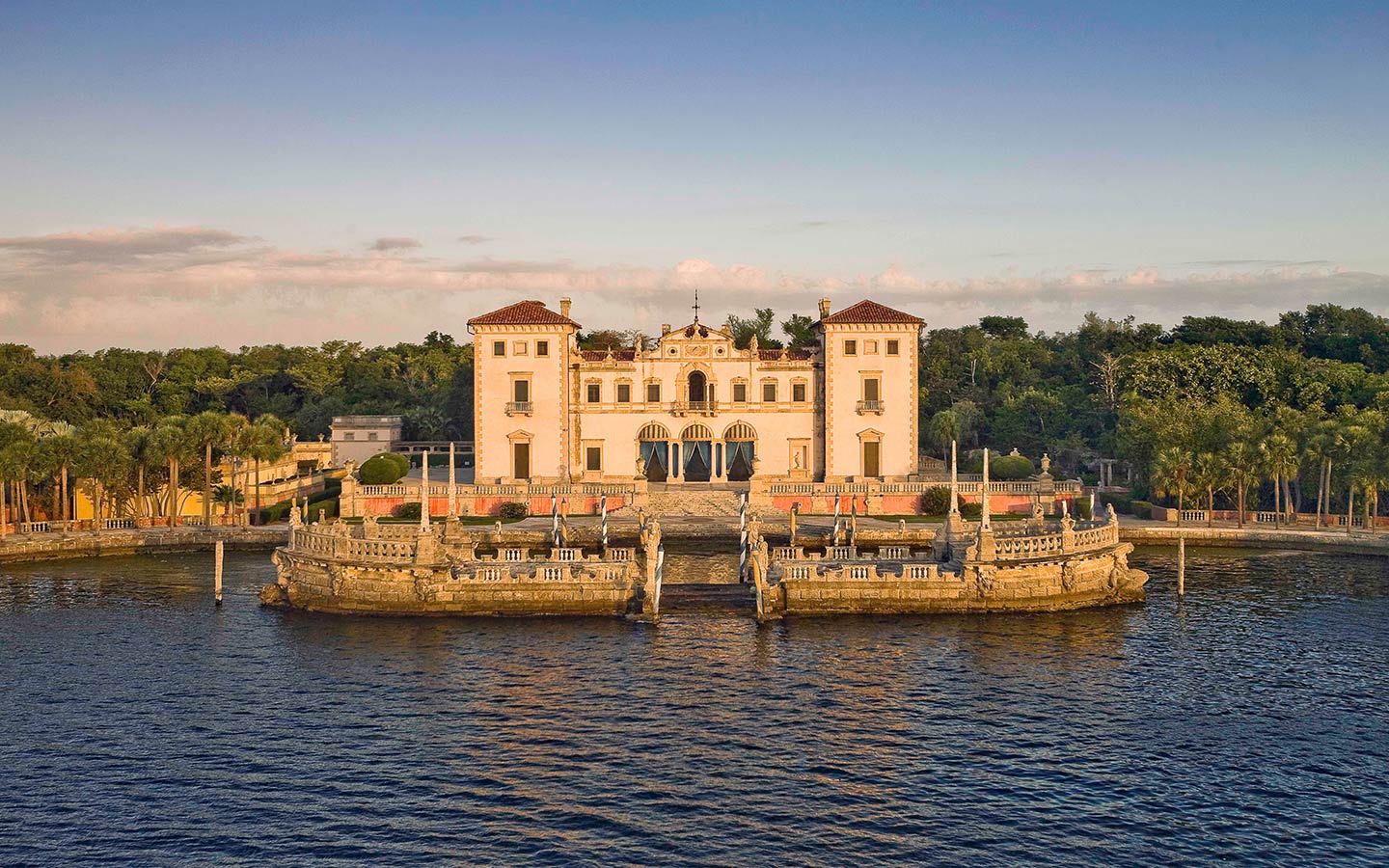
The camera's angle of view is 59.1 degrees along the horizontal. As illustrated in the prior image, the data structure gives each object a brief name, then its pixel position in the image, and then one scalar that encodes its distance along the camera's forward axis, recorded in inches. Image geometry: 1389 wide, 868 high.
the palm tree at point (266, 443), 2844.5
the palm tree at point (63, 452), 2613.2
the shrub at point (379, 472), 3107.8
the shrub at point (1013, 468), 3299.7
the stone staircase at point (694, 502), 2938.0
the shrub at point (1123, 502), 3013.3
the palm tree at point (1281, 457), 2620.6
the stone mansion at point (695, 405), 3294.8
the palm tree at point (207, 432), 2763.3
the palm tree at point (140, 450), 2733.8
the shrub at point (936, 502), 2947.8
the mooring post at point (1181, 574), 1952.5
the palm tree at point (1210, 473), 2672.2
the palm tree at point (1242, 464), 2655.0
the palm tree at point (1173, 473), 2684.5
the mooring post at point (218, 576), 1916.8
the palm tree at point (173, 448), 2731.3
